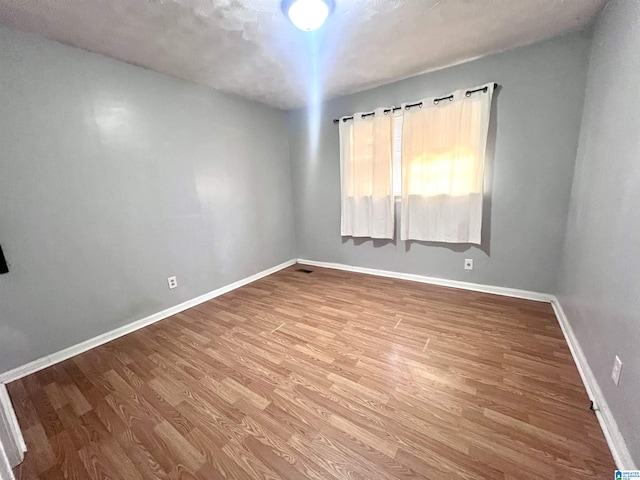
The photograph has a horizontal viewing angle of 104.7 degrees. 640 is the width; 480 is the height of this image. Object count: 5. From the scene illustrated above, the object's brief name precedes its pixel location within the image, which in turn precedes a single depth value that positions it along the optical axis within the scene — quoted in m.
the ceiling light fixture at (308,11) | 1.48
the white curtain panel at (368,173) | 2.93
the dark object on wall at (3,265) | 1.64
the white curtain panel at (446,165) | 2.40
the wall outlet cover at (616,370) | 1.13
